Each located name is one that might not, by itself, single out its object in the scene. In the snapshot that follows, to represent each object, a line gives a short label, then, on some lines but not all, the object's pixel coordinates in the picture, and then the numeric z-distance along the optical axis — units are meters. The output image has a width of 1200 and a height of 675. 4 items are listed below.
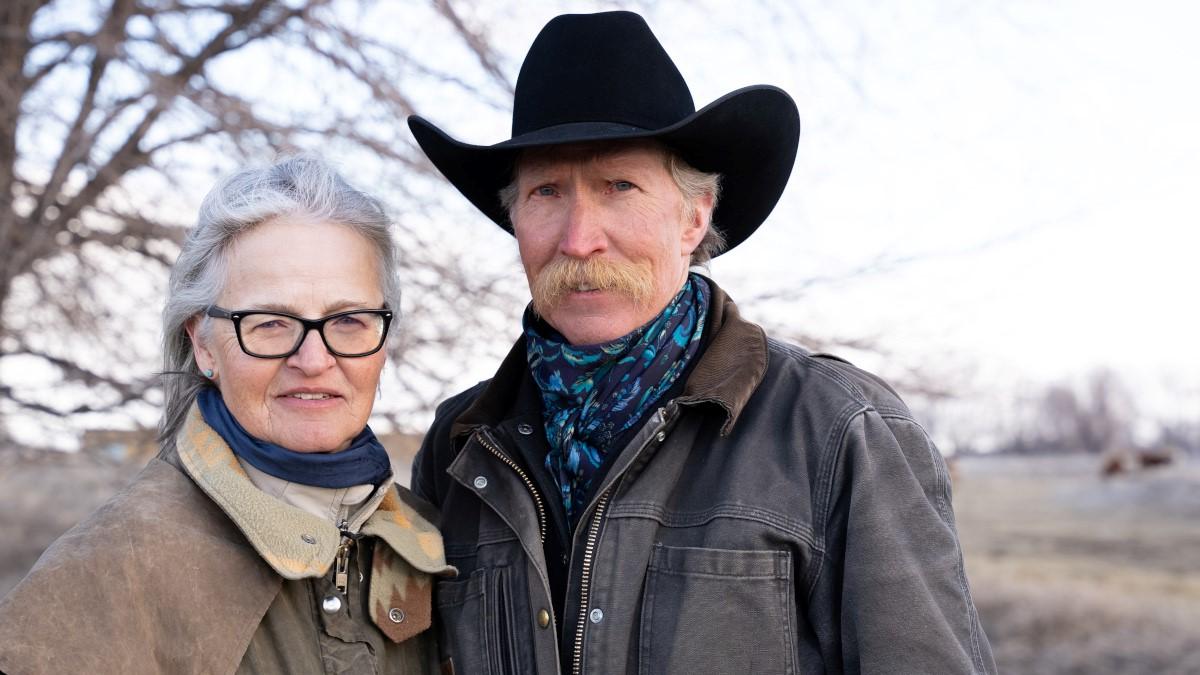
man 2.05
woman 1.94
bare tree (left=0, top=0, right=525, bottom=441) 4.82
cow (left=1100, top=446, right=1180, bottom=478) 16.59
